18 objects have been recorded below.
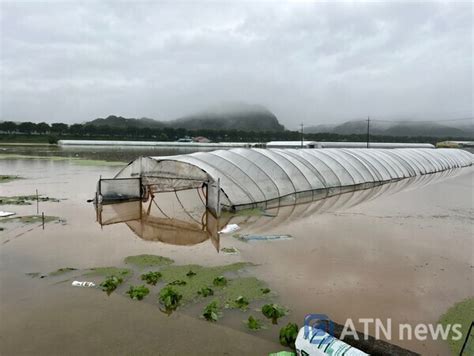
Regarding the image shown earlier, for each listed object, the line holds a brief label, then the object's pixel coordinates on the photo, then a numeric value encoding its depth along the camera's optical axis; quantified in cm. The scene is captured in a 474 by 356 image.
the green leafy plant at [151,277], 834
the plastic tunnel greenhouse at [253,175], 1595
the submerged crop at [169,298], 719
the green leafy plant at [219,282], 823
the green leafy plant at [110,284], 795
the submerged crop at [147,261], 948
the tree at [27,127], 9662
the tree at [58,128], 10288
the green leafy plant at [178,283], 818
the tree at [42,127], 9991
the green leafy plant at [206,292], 770
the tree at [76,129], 10062
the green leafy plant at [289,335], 597
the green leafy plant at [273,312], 684
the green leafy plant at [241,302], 723
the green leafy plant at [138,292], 759
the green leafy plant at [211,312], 677
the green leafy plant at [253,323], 647
